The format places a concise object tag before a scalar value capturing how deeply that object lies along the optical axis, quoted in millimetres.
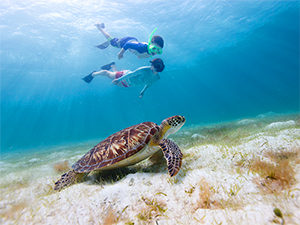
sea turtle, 2506
